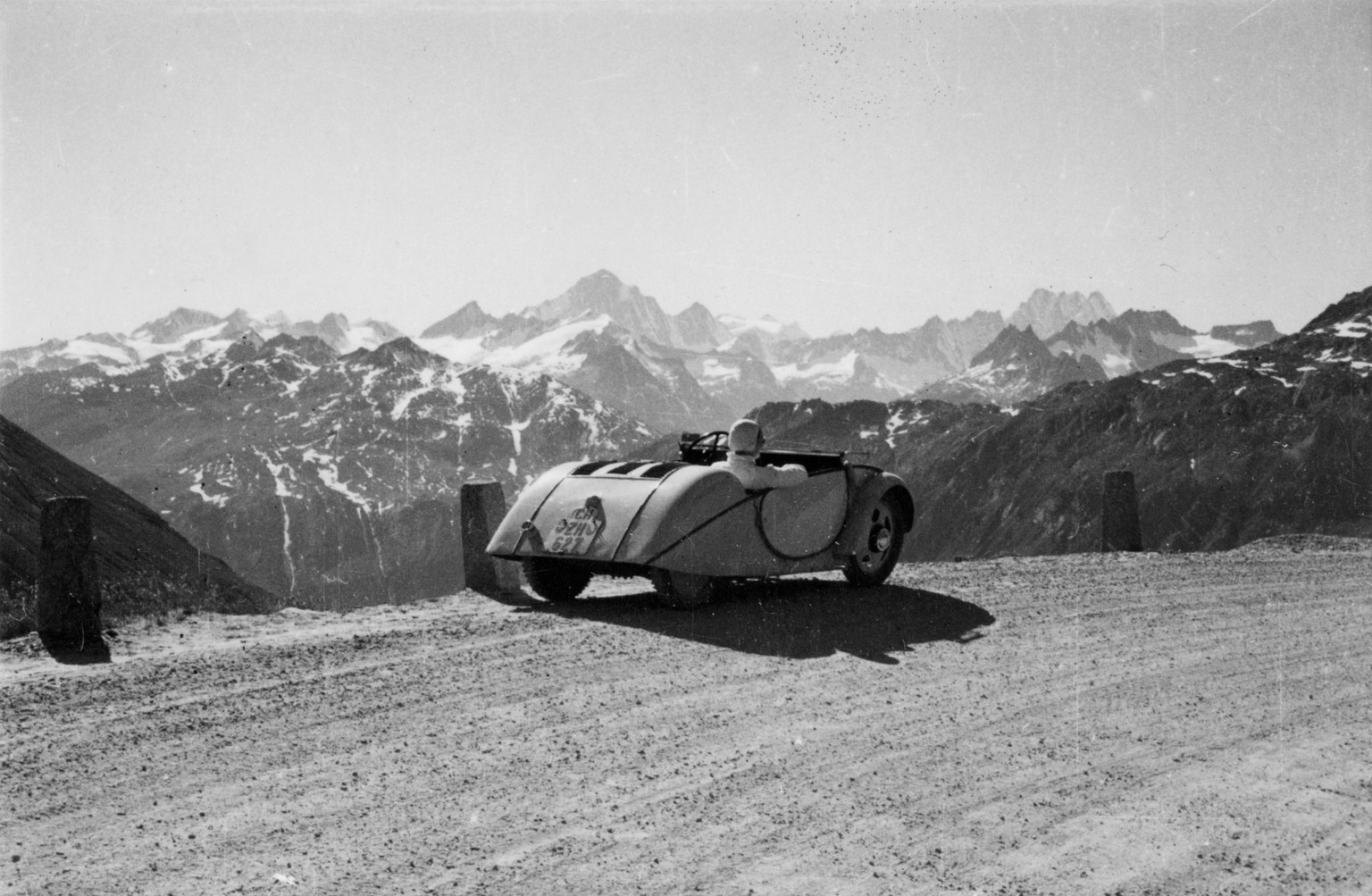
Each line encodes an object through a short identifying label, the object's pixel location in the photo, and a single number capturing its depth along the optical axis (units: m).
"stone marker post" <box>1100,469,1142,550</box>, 16.12
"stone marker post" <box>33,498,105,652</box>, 8.95
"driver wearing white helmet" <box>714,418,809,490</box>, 10.90
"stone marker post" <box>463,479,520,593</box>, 12.15
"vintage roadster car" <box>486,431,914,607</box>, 10.23
